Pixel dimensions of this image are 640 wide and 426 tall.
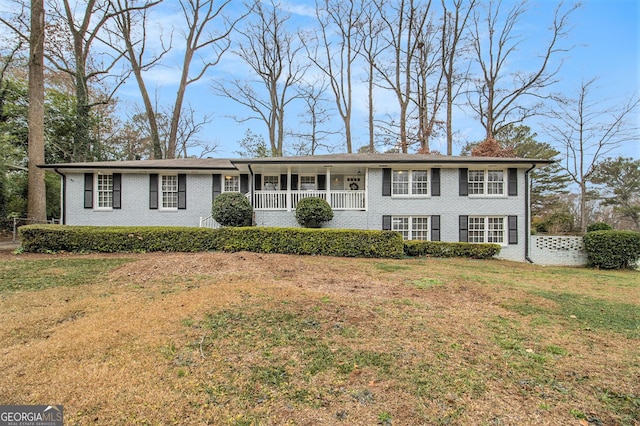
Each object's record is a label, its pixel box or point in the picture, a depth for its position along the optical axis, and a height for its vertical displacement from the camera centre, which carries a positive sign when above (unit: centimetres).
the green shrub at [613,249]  1103 -132
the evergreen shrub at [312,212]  1170 +7
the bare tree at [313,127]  2673 +795
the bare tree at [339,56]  2355 +1304
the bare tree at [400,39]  2191 +1324
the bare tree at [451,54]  2194 +1200
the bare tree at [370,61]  2291 +1208
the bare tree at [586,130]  1973 +588
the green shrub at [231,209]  1135 +18
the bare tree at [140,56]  1888 +1053
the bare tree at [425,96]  2189 +908
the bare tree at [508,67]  2114 +1084
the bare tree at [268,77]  2364 +1159
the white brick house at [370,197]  1260 +73
